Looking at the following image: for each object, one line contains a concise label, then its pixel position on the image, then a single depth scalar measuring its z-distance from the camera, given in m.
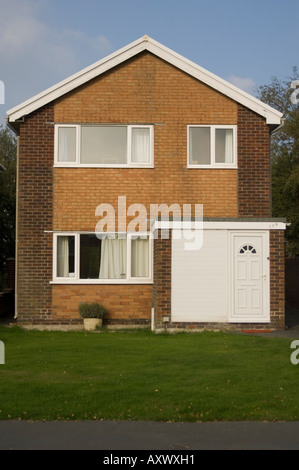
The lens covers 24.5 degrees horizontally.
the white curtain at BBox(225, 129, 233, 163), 19.25
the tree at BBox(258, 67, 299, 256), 33.88
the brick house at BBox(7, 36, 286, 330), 18.78
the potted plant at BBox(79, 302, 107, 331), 18.12
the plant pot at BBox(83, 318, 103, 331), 18.11
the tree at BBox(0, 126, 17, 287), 28.44
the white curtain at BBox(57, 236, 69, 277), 18.89
